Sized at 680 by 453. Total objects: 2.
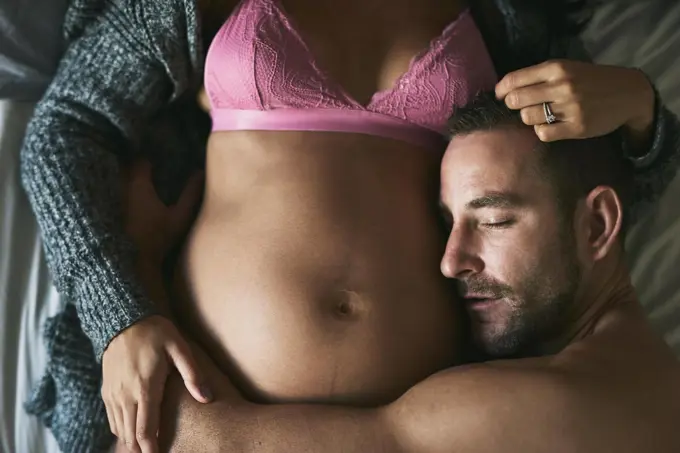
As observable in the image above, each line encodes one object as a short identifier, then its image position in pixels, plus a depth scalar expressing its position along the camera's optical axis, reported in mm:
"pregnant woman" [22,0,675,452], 990
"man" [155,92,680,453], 870
